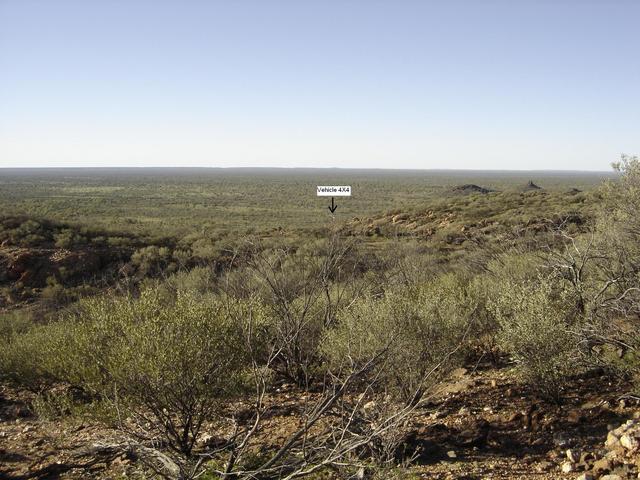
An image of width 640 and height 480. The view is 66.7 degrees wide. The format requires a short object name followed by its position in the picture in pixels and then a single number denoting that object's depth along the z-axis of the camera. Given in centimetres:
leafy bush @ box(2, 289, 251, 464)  629
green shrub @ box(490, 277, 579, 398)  753
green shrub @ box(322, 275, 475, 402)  759
